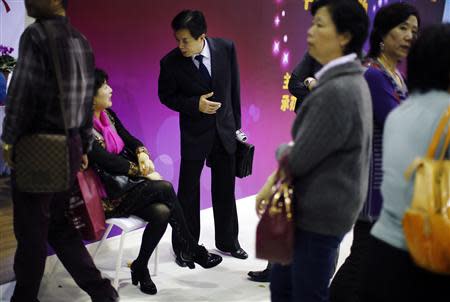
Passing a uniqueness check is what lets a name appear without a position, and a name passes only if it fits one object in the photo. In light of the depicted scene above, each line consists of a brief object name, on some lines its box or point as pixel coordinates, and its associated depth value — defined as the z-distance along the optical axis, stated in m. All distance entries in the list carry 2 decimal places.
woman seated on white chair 3.36
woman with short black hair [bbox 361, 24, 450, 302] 1.73
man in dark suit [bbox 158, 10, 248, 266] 3.84
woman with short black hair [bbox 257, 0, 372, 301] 2.02
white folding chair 3.30
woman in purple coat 2.67
